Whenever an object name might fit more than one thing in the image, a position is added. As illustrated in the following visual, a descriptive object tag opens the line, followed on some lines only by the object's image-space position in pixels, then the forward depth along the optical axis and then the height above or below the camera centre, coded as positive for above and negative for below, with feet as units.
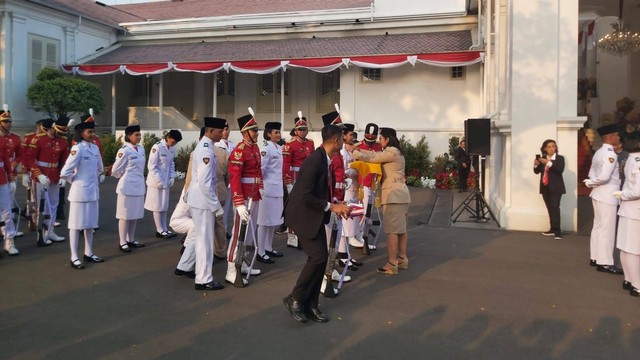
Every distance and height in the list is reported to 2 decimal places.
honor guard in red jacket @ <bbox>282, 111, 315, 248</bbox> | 28.12 +0.70
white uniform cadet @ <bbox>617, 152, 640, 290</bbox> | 19.27 -1.97
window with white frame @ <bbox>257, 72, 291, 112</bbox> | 79.66 +12.06
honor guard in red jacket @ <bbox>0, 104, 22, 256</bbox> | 25.49 -0.87
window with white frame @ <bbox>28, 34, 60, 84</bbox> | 69.41 +15.77
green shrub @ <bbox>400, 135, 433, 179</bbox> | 59.72 +1.00
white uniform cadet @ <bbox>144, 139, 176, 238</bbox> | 30.25 -1.14
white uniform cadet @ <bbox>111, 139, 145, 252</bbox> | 26.77 -1.23
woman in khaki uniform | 22.29 -0.95
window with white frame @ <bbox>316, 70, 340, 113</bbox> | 77.20 +11.87
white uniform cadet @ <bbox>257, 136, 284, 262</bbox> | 24.41 -1.49
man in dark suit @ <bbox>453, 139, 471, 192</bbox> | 52.01 +0.42
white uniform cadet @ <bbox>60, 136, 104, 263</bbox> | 22.94 -1.21
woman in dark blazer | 30.40 -0.62
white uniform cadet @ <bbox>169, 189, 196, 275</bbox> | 21.53 -2.72
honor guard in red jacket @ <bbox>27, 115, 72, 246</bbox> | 27.58 +0.24
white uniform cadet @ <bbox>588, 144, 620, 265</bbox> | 22.50 -1.25
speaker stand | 36.01 -3.15
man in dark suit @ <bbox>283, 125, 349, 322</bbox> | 16.42 -1.83
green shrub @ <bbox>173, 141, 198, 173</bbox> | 65.51 +0.83
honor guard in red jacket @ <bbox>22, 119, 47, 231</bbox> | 27.94 -0.73
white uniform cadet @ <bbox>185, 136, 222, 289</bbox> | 19.70 -1.45
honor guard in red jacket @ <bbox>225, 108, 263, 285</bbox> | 20.40 -0.47
